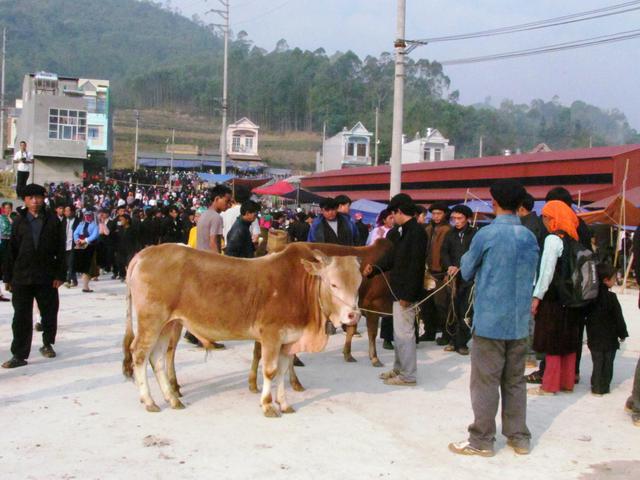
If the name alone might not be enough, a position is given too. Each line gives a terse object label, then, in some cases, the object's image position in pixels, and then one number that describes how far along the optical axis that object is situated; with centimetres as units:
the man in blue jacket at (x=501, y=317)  538
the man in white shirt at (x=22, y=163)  1945
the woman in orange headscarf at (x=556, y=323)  707
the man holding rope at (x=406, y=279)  733
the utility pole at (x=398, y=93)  1593
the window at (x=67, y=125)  5712
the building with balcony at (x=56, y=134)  5641
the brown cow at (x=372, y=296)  855
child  731
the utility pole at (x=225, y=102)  3300
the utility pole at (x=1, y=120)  6208
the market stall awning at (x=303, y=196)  2722
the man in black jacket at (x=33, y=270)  782
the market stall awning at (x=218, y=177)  3273
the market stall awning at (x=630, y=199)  2054
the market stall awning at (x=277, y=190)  2703
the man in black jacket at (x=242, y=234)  883
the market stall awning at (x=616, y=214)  1894
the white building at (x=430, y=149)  6825
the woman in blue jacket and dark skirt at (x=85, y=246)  1489
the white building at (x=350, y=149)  7431
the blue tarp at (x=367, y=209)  2514
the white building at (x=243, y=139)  8531
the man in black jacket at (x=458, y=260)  941
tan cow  643
